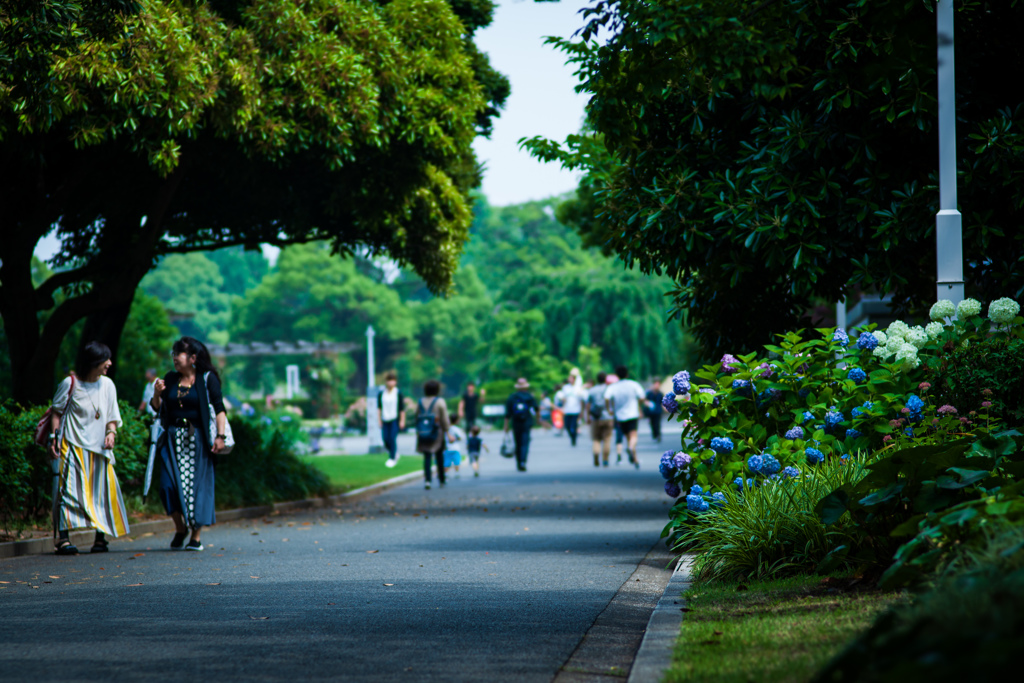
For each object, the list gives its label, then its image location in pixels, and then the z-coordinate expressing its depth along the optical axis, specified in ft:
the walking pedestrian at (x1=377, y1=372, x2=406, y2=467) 148.25
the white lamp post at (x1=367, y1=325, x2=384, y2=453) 214.69
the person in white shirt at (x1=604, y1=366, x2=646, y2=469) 155.12
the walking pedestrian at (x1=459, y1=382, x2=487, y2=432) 193.47
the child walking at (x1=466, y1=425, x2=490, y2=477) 155.53
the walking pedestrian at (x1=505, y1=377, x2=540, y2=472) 153.79
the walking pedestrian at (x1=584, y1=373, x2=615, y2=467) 159.43
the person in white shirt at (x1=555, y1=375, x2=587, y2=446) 211.82
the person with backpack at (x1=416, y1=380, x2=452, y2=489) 126.52
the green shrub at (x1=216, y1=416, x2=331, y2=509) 98.89
